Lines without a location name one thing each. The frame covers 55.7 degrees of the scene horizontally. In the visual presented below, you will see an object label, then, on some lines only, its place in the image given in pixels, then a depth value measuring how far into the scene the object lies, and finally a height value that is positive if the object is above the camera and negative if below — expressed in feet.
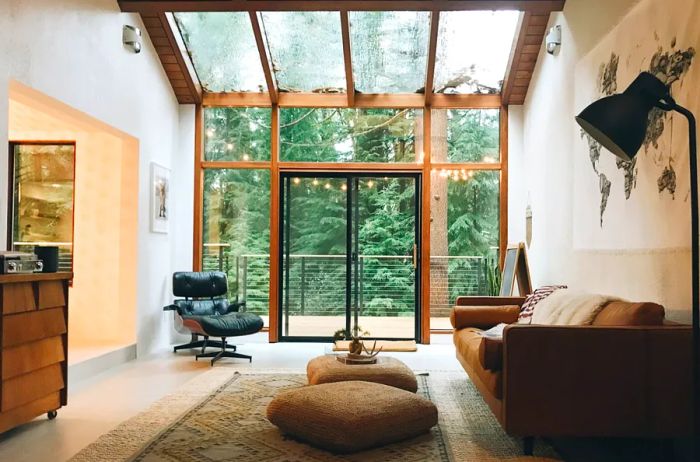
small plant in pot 14.87 -2.35
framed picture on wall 21.67 +1.67
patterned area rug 10.56 -3.32
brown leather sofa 10.04 -2.02
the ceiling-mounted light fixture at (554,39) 19.19 +6.08
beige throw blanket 11.94 -1.18
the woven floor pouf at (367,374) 13.73 -2.64
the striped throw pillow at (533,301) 16.14 -1.32
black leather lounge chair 19.38 -2.05
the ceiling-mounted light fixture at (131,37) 19.31 +6.18
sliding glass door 24.18 -0.34
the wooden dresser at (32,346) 11.20 -1.79
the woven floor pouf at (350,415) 10.57 -2.79
